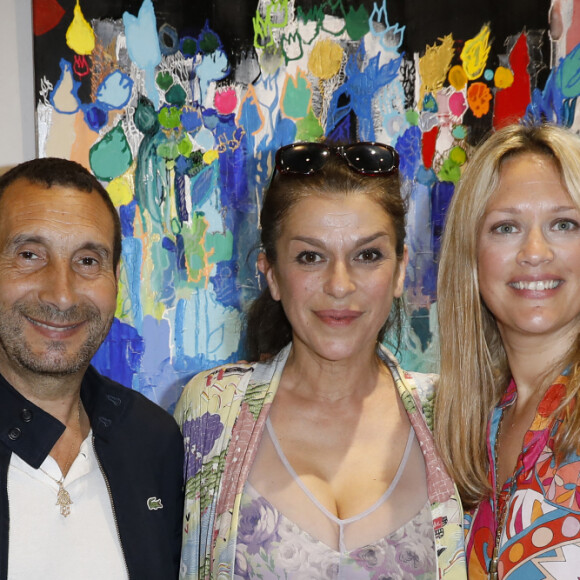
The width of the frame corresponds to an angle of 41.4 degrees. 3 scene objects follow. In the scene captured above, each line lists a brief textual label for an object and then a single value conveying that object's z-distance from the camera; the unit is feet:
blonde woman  5.05
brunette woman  5.56
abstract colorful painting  7.50
